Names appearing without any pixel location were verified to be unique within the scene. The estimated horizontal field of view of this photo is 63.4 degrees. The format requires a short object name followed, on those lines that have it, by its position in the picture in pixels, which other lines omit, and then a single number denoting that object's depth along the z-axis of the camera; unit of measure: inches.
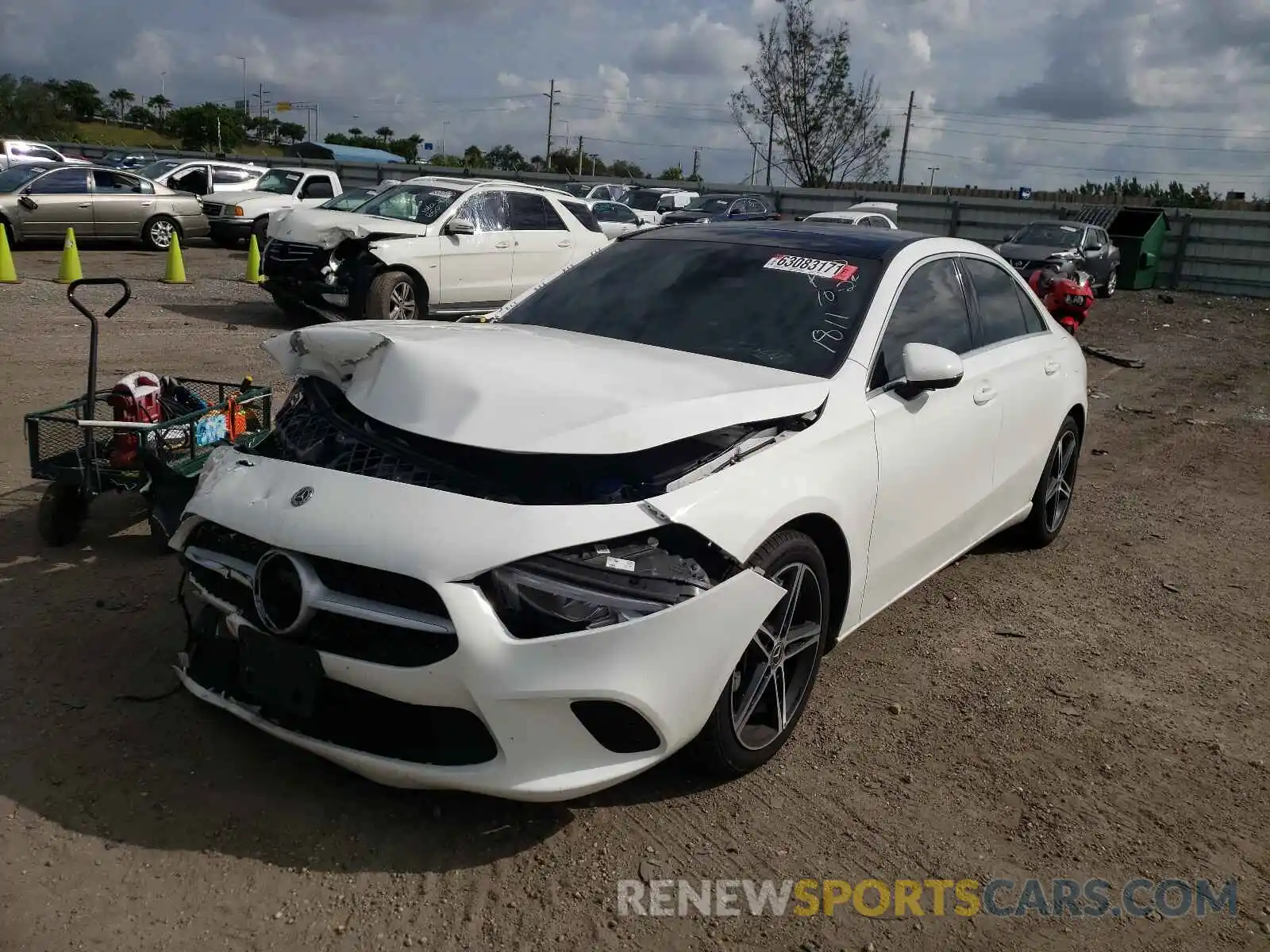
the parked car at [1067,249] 741.9
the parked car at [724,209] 908.0
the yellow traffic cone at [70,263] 547.5
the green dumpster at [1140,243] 889.5
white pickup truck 806.5
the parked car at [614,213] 892.0
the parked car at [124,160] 1162.0
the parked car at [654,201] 1034.1
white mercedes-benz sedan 102.7
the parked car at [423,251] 441.7
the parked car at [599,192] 1169.4
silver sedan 689.0
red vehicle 397.7
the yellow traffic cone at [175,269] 593.0
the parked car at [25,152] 1099.9
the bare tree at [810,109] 1502.2
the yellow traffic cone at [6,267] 540.7
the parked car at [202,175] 888.3
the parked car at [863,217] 733.2
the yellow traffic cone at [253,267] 621.0
